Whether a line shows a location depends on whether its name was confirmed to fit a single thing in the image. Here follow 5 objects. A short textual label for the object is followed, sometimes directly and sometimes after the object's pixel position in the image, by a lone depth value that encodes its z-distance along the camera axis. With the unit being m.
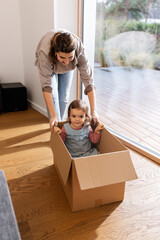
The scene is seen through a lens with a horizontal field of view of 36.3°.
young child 1.73
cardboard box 1.30
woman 1.50
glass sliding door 2.01
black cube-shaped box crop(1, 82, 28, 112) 3.00
